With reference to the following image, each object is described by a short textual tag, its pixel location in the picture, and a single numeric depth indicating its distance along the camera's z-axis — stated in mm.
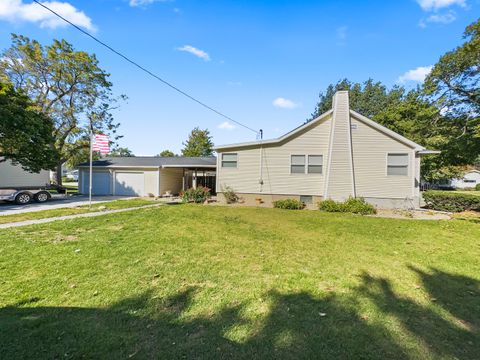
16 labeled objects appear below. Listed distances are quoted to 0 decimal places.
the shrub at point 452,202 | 13758
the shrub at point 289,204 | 13195
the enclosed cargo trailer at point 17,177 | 22675
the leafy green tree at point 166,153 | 50781
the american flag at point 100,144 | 13000
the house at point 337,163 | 13172
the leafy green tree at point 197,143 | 39156
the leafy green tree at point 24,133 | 14727
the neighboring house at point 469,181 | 48606
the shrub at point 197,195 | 15117
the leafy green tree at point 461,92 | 14291
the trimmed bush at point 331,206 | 12298
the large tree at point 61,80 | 21656
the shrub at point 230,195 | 15102
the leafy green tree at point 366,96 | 33844
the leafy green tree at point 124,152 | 61519
